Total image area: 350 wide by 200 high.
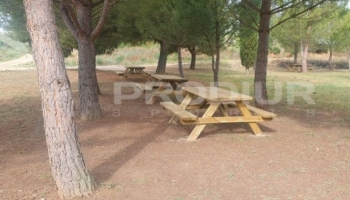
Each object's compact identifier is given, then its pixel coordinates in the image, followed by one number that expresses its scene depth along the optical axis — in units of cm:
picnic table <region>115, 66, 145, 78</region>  1499
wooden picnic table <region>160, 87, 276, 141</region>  449
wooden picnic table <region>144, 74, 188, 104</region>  784
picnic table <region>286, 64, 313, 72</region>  2350
